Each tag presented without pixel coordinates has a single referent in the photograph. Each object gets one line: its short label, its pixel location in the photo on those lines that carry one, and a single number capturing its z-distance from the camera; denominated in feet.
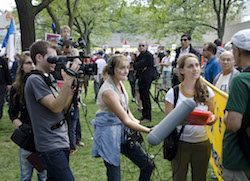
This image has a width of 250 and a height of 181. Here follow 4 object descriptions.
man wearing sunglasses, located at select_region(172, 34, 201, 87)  25.04
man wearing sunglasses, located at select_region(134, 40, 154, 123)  27.32
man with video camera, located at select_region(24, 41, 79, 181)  8.62
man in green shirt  6.98
